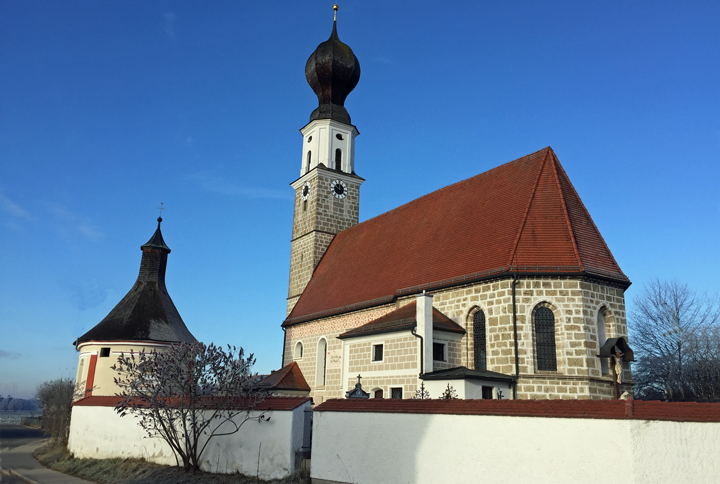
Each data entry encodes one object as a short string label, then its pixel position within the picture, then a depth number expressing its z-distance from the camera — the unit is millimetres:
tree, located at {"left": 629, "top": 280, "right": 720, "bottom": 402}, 31234
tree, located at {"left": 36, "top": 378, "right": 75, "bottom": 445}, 27641
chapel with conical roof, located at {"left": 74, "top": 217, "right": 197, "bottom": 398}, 26328
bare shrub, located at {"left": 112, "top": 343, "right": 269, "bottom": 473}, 12844
